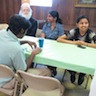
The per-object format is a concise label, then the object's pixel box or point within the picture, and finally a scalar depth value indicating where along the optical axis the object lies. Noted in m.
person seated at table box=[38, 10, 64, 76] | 3.07
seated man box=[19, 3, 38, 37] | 3.38
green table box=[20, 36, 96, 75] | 1.67
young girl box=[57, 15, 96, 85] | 2.47
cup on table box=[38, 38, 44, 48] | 2.11
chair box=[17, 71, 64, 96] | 1.36
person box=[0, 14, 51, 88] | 1.61
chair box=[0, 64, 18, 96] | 1.50
